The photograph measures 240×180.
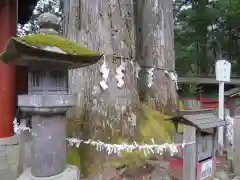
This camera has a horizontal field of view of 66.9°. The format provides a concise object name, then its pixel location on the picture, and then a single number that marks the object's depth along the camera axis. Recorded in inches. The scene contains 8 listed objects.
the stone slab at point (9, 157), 99.9
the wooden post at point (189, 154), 70.8
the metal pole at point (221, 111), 118.4
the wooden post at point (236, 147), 91.3
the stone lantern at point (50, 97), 55.8
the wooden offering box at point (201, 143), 72.4
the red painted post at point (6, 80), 147.4
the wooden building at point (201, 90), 294.8
